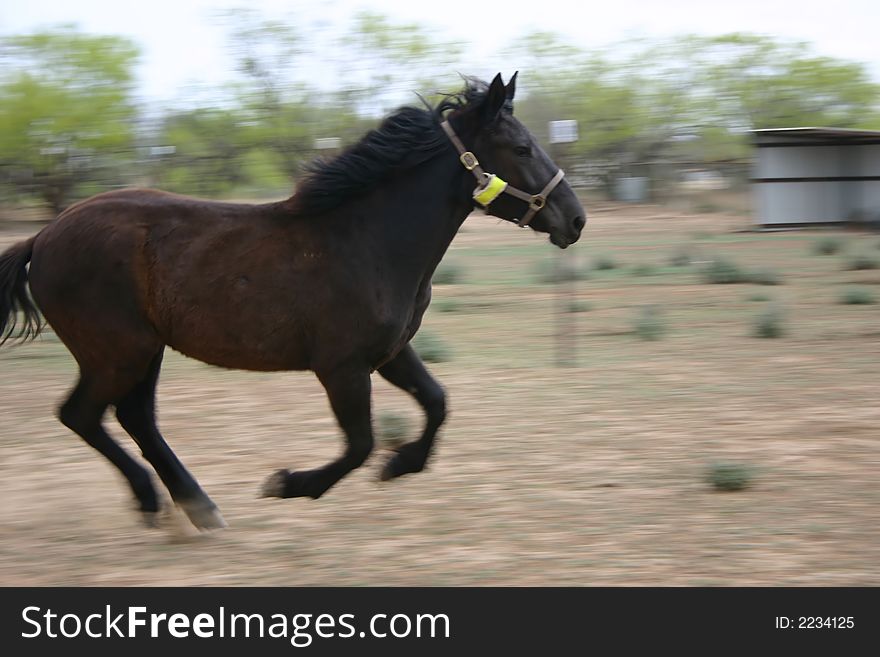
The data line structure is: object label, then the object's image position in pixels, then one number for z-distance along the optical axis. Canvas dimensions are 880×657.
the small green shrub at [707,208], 38.97
